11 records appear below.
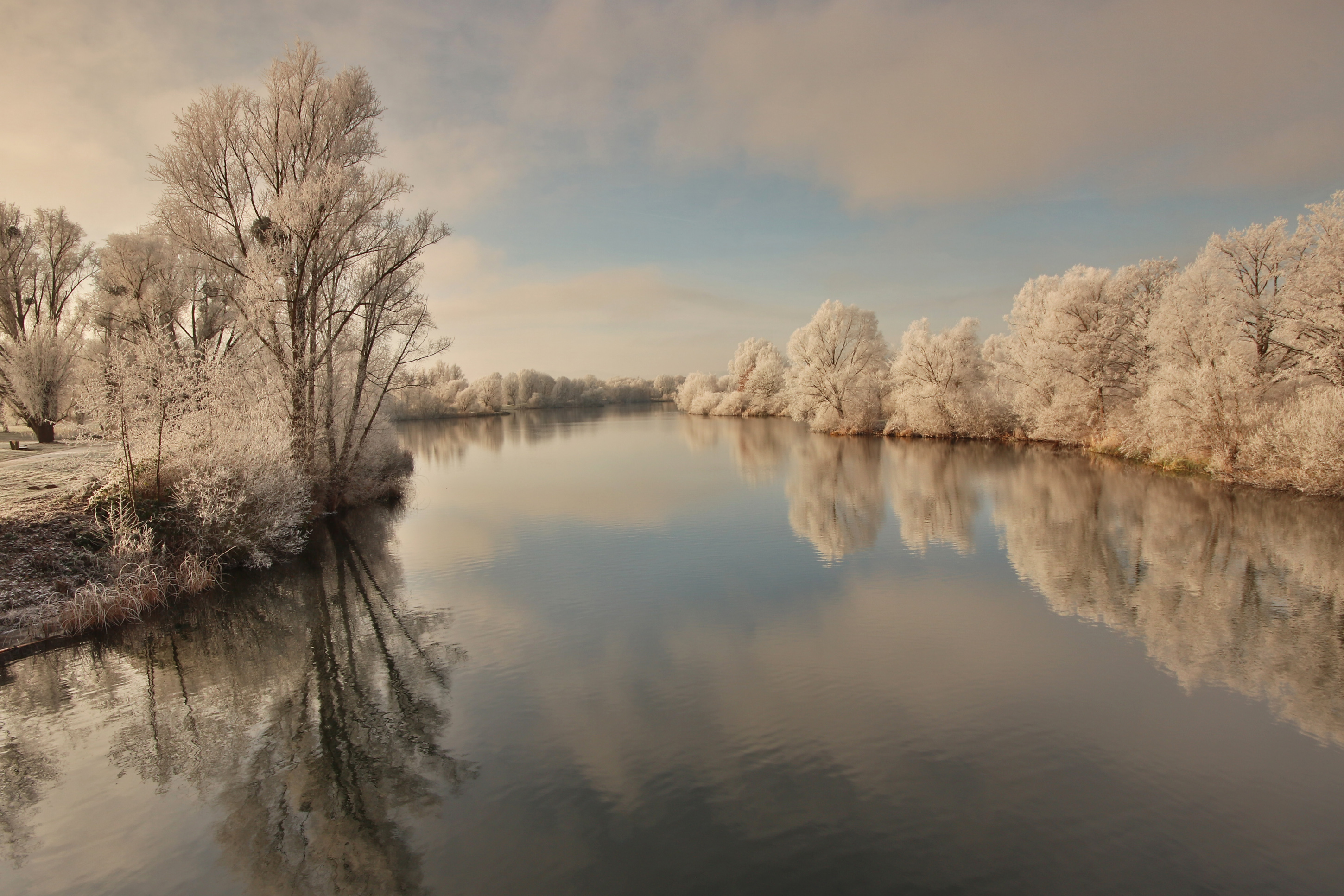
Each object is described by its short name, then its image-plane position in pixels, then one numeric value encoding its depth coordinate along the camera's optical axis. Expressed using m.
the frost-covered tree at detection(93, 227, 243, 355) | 22.72
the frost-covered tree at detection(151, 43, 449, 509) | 15.80
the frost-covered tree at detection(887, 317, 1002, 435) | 34.00
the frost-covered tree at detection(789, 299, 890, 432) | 40.00
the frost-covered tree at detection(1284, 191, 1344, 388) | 17.17
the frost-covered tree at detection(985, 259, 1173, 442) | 26.45
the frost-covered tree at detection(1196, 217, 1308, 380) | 19.62
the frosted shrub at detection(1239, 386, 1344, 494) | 15.48
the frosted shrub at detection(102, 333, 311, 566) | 10.97
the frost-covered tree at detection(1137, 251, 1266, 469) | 18.61
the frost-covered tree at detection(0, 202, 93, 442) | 21.08
